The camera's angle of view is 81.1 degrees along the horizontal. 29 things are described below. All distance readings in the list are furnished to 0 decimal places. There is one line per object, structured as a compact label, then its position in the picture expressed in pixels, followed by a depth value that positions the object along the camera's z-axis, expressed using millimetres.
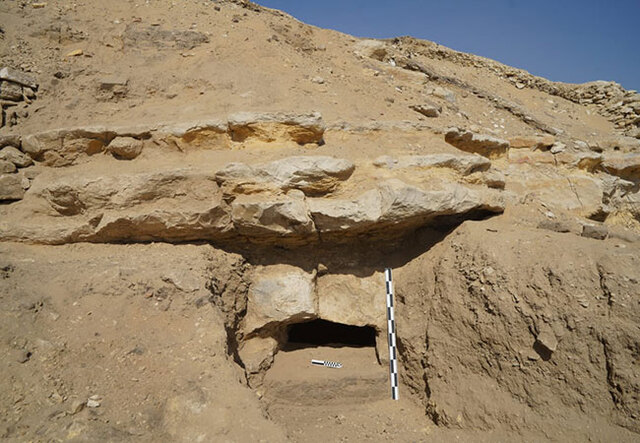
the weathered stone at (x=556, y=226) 4795
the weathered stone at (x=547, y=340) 3830
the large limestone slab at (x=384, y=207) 4449
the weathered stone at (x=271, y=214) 4270
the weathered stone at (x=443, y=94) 7188
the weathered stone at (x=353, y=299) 5133
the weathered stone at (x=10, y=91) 5195
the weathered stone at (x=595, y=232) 4582
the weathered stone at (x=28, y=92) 5379
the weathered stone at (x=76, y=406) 2894
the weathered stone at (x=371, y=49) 7812
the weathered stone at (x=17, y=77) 5277
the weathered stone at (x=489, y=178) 5188
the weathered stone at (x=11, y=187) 4395
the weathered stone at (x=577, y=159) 6285
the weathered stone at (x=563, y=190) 5906
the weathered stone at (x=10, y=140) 4609
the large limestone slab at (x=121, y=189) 4277
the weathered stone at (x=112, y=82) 5465
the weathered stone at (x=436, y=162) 4801
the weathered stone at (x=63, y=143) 4617
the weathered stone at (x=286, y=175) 4324
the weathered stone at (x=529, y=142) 6406
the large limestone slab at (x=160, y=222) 4238
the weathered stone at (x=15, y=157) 4531
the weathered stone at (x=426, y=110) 6246
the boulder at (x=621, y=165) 6453
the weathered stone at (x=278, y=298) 4766
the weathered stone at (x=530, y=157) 6266
